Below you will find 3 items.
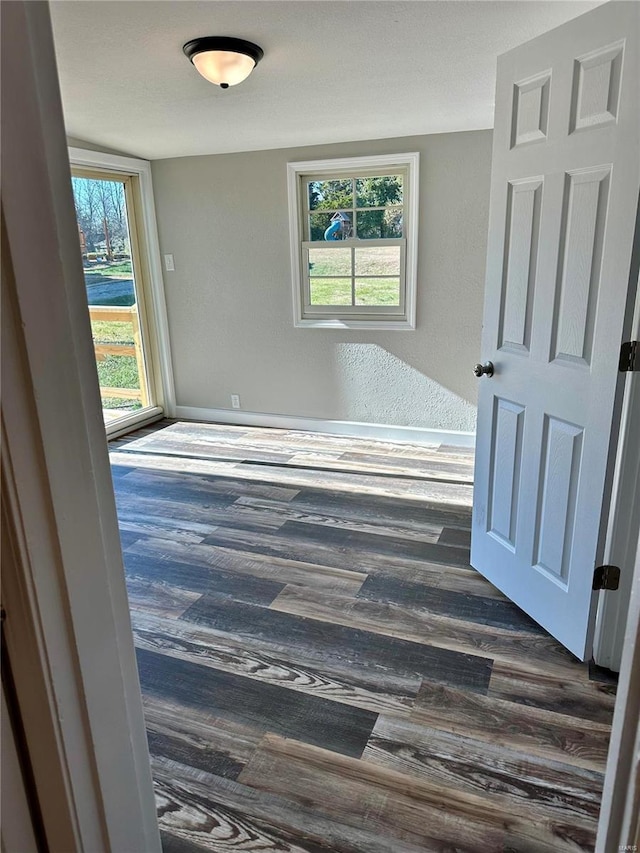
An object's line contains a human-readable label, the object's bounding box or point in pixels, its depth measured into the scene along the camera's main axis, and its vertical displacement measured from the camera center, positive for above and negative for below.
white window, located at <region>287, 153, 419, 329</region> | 3.96 +0.12
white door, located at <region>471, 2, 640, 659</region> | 1.65 -0.15
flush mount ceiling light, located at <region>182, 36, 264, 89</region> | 2.39 +0.83
